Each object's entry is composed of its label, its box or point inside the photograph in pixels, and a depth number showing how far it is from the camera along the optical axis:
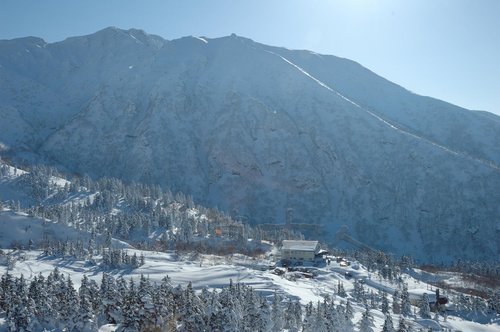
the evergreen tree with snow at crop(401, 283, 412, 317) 105.59
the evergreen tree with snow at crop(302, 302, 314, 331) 72.81
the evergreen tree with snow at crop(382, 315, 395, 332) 64.94
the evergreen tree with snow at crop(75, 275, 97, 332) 69.94
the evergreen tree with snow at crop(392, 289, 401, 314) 105.76
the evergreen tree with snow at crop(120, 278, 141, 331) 65.75
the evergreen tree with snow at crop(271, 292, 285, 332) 73.84
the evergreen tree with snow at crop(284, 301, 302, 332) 76.12
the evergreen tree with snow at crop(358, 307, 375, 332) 73.31
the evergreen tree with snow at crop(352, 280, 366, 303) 109.50
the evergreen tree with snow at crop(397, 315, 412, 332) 65.00
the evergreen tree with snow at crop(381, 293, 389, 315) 102.06
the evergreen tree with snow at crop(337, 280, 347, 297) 111.38
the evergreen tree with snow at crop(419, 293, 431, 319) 106.50
